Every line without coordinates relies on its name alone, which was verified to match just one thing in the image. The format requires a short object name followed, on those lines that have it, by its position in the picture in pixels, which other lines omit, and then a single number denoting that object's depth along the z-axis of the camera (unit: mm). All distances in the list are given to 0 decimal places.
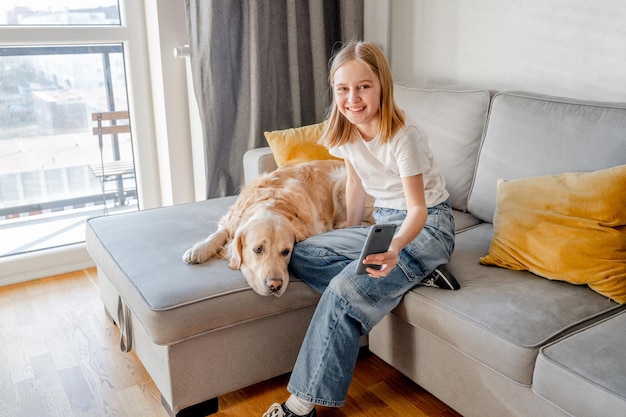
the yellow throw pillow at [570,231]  1773
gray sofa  1537
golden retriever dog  1946
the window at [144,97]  2961
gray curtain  2951
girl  1765
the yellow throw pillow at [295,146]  2695
